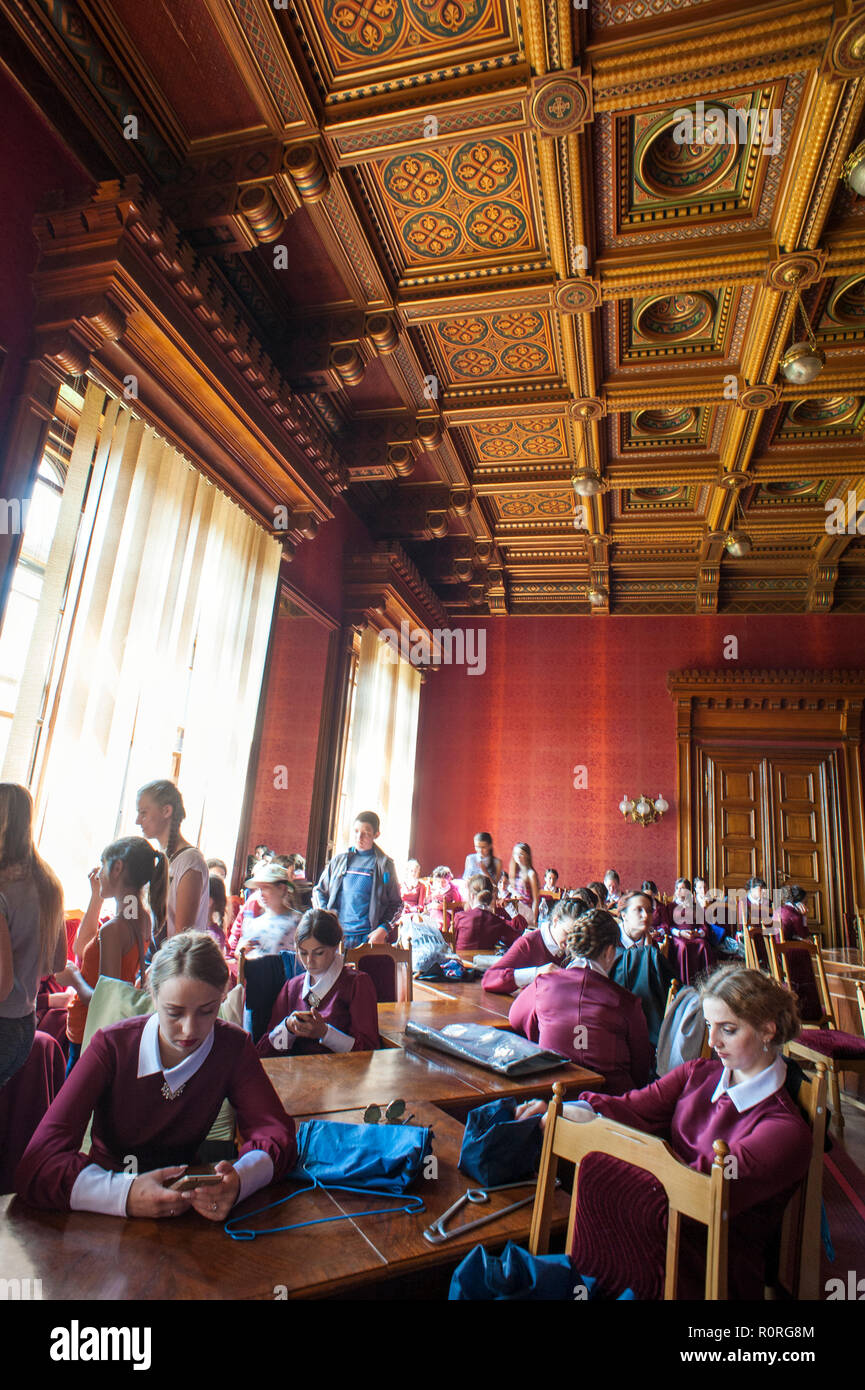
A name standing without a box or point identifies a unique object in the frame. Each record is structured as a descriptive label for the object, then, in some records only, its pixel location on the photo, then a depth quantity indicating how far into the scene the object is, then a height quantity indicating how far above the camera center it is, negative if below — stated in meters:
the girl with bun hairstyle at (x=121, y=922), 2.59 -0.37
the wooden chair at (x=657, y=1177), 1.29 -0.60
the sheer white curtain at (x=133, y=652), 3.64 +0.97
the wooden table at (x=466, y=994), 3.50 -0.75
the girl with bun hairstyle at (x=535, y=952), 3.63 -0.54
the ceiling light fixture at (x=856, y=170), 3.99 +3.79
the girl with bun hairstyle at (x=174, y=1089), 1.57 -0.60
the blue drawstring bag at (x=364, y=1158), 1.58 -0.70
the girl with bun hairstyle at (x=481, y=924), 5.04 -0.54
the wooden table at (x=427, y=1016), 2.87 -0.74
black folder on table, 2.43 -0.69
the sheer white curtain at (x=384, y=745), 8.02 +1.10
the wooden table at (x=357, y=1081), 2.06 -0.73
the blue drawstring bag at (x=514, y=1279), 1.30 -0.77
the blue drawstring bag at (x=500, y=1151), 1.67 -0.69
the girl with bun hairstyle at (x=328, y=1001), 2.65 -0.61
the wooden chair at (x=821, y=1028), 4.16 -0.95
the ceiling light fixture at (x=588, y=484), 7.19 +3.56
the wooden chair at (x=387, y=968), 3.48 -0.66
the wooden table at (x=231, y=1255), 1.21 -0.75
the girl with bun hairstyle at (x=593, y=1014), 2.69 -0.59
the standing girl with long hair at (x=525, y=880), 7.04 -0.32
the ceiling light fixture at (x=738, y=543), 7.83 +3.41
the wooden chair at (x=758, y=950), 5.53 -0.69
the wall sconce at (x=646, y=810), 9.75 +0.63
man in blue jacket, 4.95 -0.36
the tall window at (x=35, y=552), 3.94 +1.71
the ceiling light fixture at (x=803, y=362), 5.09 +3.47
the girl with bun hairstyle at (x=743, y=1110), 1.64 -0.62
